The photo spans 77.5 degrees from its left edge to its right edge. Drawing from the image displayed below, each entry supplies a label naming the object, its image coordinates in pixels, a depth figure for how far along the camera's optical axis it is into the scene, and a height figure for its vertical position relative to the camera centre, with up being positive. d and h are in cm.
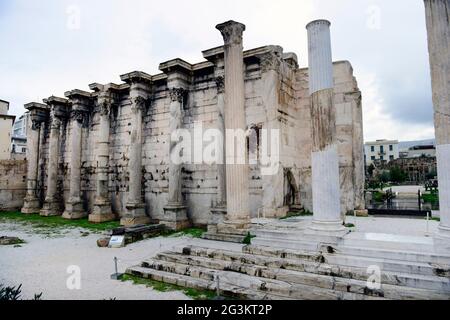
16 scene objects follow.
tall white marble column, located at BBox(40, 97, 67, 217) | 1585 +148
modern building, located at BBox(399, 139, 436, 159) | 6759 +674
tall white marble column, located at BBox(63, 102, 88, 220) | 1460 +76
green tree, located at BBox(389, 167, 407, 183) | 3953 +35
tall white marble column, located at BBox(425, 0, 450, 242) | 566 +190
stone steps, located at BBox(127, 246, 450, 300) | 466 -185
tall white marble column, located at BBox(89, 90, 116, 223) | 1365 +89
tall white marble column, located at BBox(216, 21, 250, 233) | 839 +205
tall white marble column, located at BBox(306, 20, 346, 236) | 657 +107
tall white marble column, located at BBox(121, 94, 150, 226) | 1238 +55
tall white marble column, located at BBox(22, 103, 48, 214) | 1706 +222
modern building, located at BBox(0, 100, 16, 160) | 2589 +474
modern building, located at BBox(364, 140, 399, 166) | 7095 +731
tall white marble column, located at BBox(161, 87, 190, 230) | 1124 +10
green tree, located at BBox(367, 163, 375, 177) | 4400 +153
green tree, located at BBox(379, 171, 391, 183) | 4244 +39
